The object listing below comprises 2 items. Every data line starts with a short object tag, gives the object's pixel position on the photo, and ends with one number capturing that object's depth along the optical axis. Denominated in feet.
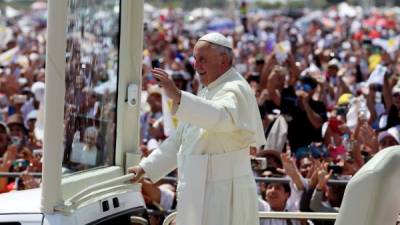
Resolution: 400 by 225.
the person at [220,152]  33.42
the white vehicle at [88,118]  28.71
